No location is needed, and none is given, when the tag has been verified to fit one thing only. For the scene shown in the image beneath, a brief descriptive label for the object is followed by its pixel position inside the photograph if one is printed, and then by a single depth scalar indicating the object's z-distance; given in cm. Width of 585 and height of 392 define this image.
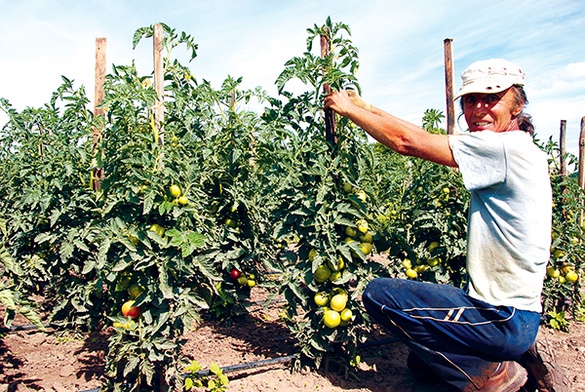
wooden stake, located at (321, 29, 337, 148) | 303
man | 194
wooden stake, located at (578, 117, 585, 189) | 535
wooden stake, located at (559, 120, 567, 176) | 452
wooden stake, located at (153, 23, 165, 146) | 287
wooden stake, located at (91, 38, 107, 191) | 392
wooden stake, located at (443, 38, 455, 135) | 425
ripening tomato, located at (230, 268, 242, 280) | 427
